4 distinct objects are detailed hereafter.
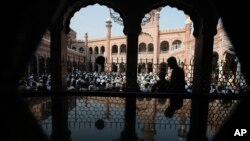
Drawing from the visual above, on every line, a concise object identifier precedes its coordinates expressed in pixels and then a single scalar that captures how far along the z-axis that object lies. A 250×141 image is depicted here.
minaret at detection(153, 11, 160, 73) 32.88
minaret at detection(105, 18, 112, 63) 35.38
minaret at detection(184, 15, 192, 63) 22.58
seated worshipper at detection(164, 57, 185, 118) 4.54
